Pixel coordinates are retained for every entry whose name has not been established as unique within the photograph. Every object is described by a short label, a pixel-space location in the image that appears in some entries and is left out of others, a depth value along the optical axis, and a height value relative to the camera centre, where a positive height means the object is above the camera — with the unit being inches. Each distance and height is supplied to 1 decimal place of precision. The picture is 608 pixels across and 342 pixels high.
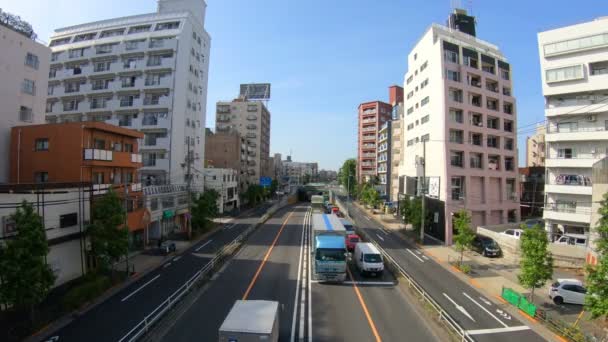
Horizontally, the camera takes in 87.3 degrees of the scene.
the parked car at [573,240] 1339.9 -259.7
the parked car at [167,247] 1286.9 -286.3
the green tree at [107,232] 919.0 -163.1
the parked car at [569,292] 811.4 -285.8
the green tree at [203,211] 1660.9 -175.2
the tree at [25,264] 596.4 -169.5
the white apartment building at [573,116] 1485.0 +317.8
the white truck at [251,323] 442.0 -212.1
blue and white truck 906.7 -230.6
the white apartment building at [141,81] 1882.4 +592.9
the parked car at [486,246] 1321.4 -283.2
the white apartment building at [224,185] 2576.3 -57.8
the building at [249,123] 4079.7 +727.0
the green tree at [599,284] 570.7 -190.9
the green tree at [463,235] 1134.4 -196.6
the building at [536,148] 2908.5 +316.0
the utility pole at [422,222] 1515.7 -208.6
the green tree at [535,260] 772.0 -195.2
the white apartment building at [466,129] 1706.4 +287.1
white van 977.5 -256.4
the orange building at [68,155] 1101.1 +79.0
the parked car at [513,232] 1409.0 -236.5
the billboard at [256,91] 4672.7 +1297.5
